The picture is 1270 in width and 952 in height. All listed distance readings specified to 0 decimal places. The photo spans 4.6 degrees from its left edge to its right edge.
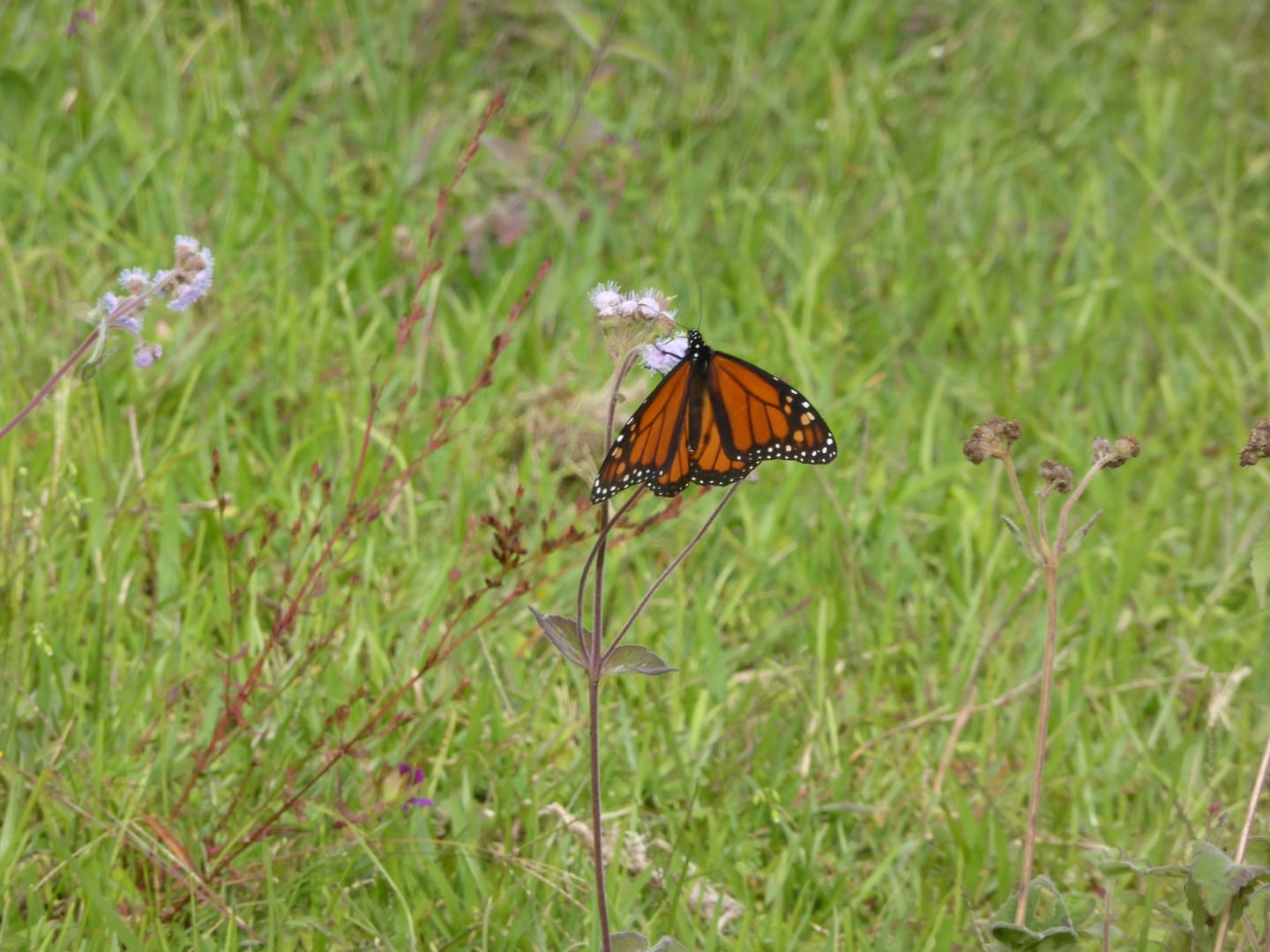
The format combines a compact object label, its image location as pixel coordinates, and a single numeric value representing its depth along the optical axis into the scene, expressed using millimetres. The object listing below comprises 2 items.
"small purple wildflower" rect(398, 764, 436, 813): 4153
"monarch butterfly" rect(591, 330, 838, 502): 4025
